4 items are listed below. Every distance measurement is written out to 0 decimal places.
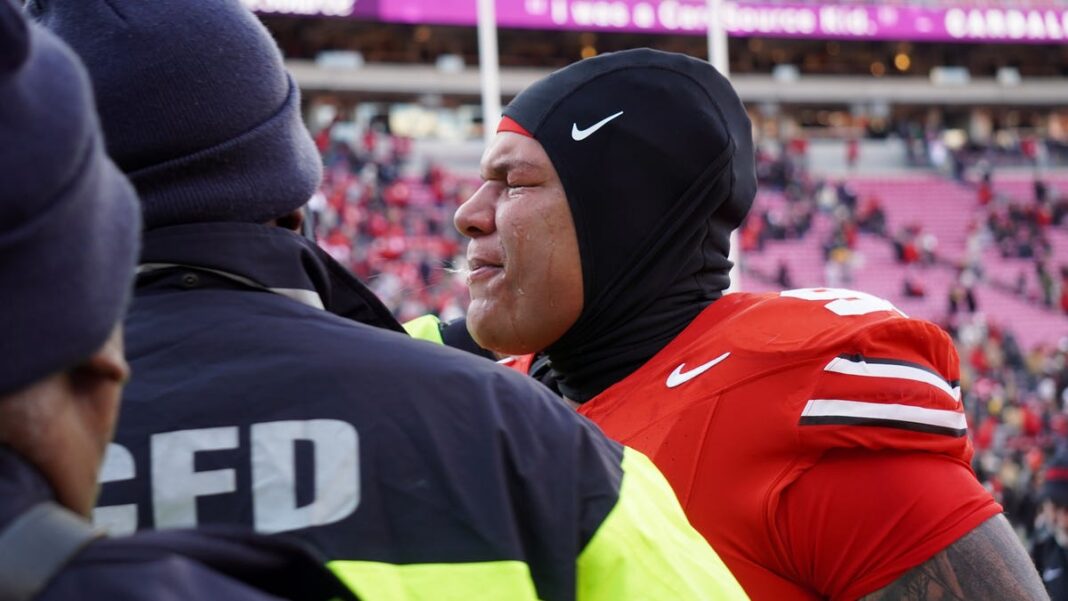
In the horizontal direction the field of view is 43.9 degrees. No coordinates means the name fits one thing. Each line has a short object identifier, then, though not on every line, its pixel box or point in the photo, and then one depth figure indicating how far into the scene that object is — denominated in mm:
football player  1850
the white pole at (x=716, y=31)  7340
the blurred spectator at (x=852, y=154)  27719
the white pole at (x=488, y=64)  7441
